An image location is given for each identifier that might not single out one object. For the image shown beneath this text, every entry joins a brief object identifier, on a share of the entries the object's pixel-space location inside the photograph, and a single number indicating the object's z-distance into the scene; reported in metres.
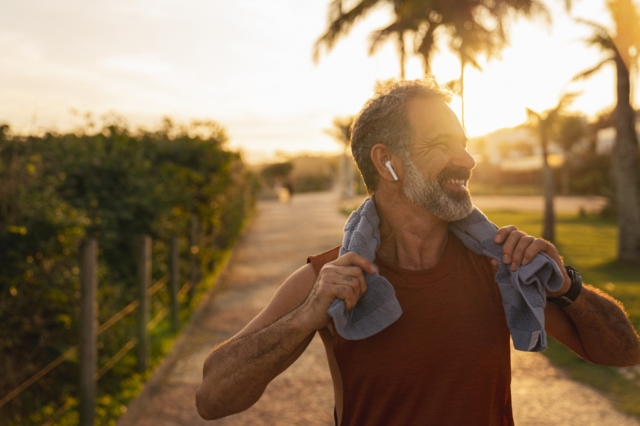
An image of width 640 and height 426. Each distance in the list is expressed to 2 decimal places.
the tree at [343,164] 41.96
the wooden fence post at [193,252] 10.68
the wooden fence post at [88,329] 4.90
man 2.05
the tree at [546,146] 19.08
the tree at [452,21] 18.27
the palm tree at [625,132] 14.58
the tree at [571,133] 71.61
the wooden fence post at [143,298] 6.88
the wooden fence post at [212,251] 13.61
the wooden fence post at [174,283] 8.77
